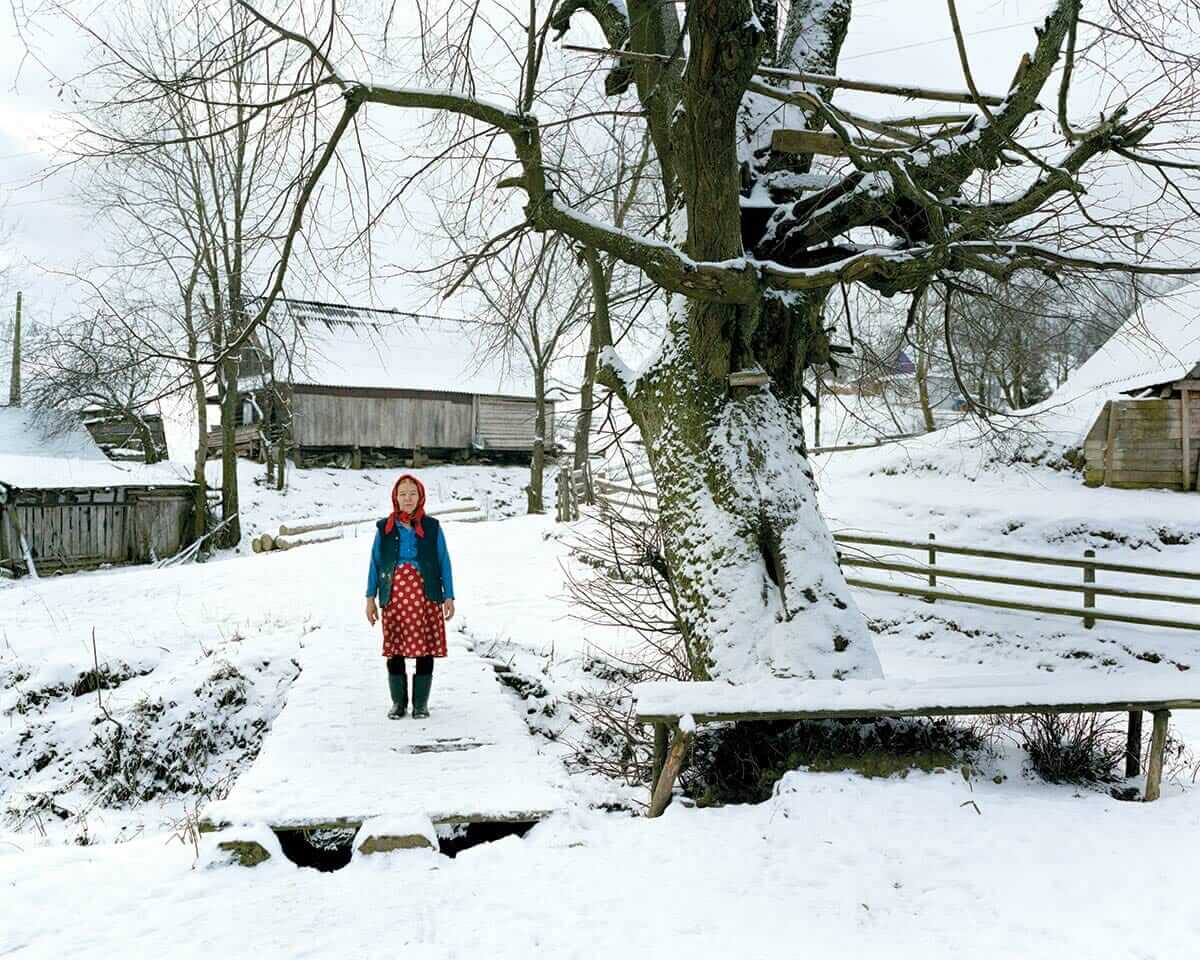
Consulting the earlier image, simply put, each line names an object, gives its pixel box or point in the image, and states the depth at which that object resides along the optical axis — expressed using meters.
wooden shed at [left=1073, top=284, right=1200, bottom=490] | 14.99
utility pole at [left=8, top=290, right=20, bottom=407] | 33.34
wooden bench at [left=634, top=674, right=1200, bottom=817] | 4.56
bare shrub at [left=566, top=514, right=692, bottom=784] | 6.06
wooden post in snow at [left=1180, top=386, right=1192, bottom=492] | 14.93
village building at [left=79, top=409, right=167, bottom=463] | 27.73
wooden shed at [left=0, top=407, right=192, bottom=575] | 18.91
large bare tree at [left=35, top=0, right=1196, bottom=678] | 5.12
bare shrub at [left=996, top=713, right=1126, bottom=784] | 5.04
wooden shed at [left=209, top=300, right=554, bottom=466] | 29.86
